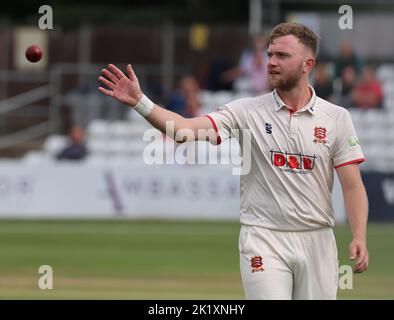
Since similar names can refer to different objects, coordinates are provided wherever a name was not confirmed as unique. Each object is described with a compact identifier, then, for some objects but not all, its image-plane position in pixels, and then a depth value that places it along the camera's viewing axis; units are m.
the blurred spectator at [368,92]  26.19
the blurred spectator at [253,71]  25.86
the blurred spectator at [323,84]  24.41
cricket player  8.04
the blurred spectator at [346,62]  27.03
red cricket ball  8.84
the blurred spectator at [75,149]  25.30
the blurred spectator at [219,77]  27.38
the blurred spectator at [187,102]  25.25
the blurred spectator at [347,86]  26.20
